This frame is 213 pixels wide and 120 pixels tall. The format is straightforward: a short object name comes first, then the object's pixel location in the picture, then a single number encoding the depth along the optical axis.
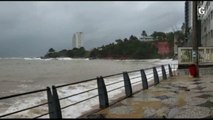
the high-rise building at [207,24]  29.33
